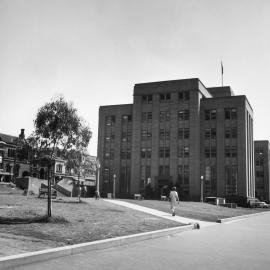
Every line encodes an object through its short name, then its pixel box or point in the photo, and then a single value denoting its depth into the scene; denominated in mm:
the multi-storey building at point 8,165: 85875
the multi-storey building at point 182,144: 68000
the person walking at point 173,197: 25206
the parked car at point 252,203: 61909
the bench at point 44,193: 35075
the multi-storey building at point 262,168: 104050
